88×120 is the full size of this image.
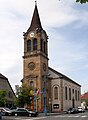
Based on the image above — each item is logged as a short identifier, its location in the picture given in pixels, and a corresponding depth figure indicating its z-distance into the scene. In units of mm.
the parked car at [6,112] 20537
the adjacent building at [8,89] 31370
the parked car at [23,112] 20146
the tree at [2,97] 25898
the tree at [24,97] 28302
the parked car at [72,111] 27064
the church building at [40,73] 31088
